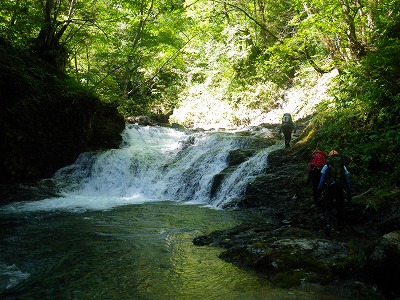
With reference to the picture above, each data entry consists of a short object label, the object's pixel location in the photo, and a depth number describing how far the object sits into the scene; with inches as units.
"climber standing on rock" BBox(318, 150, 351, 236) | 228.4
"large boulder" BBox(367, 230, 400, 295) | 142.9
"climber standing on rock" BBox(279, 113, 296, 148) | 456.8
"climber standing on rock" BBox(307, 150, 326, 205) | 298.7
